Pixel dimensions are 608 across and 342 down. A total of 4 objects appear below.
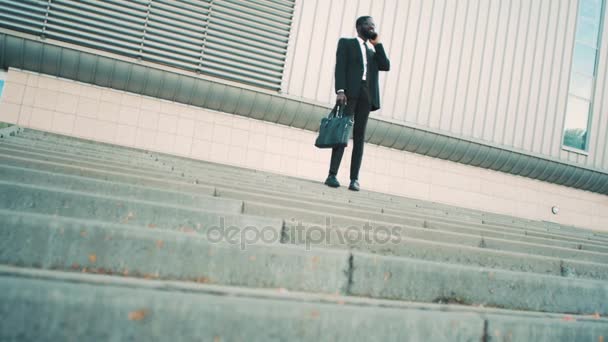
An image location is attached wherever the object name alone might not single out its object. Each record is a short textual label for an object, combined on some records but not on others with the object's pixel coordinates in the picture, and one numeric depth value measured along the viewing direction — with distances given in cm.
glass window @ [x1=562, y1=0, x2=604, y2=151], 796
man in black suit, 377
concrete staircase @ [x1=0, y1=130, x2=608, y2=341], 100
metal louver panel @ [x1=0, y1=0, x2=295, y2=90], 550
